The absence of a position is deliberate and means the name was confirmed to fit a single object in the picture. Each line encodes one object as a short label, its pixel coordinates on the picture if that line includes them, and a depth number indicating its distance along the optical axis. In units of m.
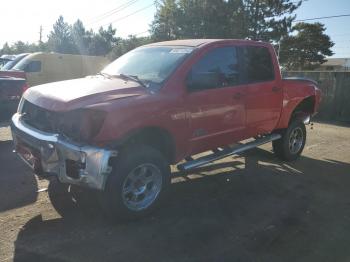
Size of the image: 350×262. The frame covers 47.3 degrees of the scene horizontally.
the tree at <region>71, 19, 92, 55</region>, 67.31
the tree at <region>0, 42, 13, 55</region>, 72.22
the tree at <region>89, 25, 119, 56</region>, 66.75
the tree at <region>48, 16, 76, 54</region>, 65.50
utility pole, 69.31
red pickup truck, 3.98
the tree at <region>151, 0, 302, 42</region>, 31.30
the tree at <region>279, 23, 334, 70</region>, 42.56
